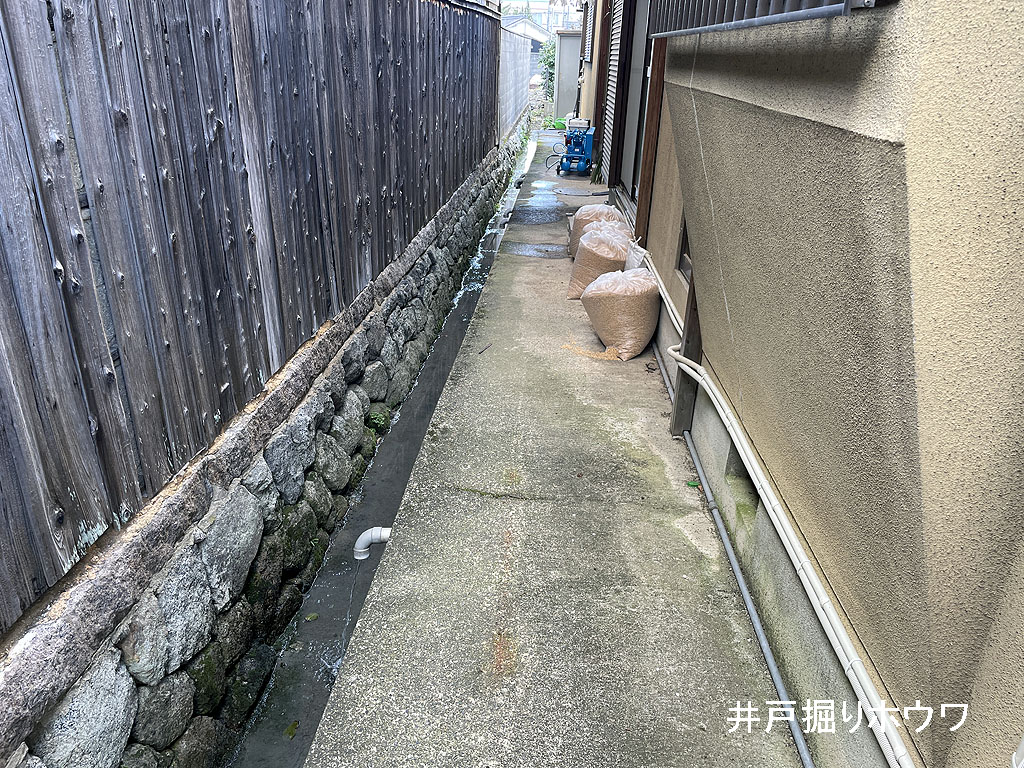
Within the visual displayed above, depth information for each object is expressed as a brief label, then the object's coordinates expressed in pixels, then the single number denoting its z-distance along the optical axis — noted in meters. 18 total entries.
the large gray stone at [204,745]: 2.36
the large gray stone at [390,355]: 4.95
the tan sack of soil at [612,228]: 7.18
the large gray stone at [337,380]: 3.88
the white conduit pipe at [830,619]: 1.77
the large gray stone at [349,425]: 4.03
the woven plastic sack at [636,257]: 6.14
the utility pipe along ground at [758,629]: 2.40
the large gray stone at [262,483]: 2.97
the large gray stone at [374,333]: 4.59
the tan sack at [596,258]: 6.73
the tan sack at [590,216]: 7.98
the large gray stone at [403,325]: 5.25
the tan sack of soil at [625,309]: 5.43
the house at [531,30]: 19.59
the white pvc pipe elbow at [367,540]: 3.65
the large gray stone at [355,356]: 4.18
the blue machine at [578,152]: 13.98
